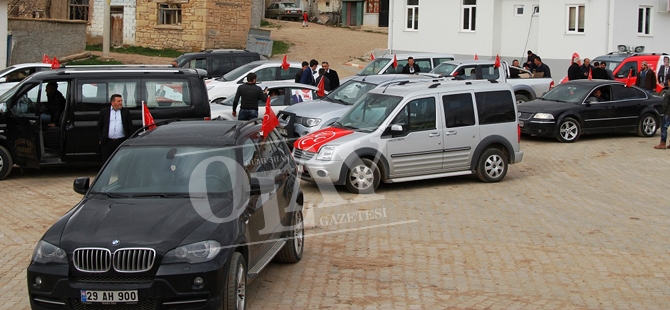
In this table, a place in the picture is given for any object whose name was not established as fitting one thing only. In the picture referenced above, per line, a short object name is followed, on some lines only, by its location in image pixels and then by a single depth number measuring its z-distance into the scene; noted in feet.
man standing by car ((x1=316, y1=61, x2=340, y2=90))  72.64
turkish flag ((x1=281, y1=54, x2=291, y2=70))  76.79
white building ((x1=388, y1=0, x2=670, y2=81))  102.42
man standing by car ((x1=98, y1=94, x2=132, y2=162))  43.27
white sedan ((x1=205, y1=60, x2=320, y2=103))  73.56
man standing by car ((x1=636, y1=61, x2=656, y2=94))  76.54
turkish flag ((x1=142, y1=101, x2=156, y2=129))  36.19
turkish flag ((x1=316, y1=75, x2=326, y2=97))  62.85
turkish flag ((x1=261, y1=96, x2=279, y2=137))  30.27
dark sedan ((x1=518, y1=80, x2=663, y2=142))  63.41
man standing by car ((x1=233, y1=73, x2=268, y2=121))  54.95
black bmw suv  22.07
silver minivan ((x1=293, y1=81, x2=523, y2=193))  45.19
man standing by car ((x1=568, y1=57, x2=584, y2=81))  81.82
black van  47.96
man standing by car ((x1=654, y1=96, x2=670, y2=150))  59.93
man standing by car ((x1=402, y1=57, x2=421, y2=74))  79.30
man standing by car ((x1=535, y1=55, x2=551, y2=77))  85.31
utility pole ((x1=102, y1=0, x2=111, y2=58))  112.96
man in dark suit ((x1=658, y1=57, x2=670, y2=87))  78.84
